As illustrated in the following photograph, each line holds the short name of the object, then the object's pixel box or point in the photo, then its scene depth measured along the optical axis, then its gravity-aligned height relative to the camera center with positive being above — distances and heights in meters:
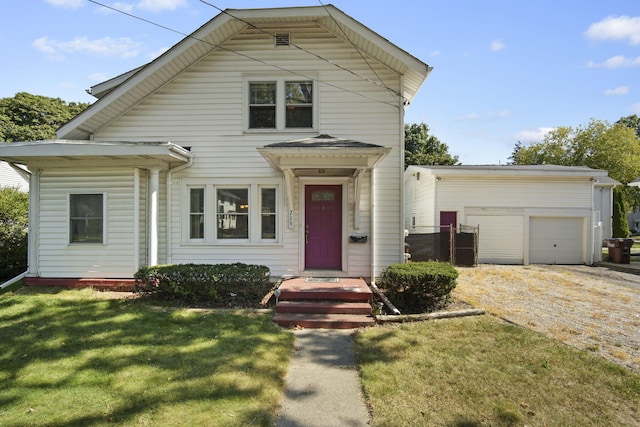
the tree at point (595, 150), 26.66 +5.77
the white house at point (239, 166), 8.14 +1.21
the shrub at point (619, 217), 23.22 -0.07
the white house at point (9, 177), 20.47 +2.33
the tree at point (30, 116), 31.84 +10.46
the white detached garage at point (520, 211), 14.62 +0.21
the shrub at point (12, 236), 9.45 -0.62
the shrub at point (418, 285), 6.67 -1.39
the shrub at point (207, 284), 6.90 -1.42
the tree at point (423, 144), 38.88 +8.32
